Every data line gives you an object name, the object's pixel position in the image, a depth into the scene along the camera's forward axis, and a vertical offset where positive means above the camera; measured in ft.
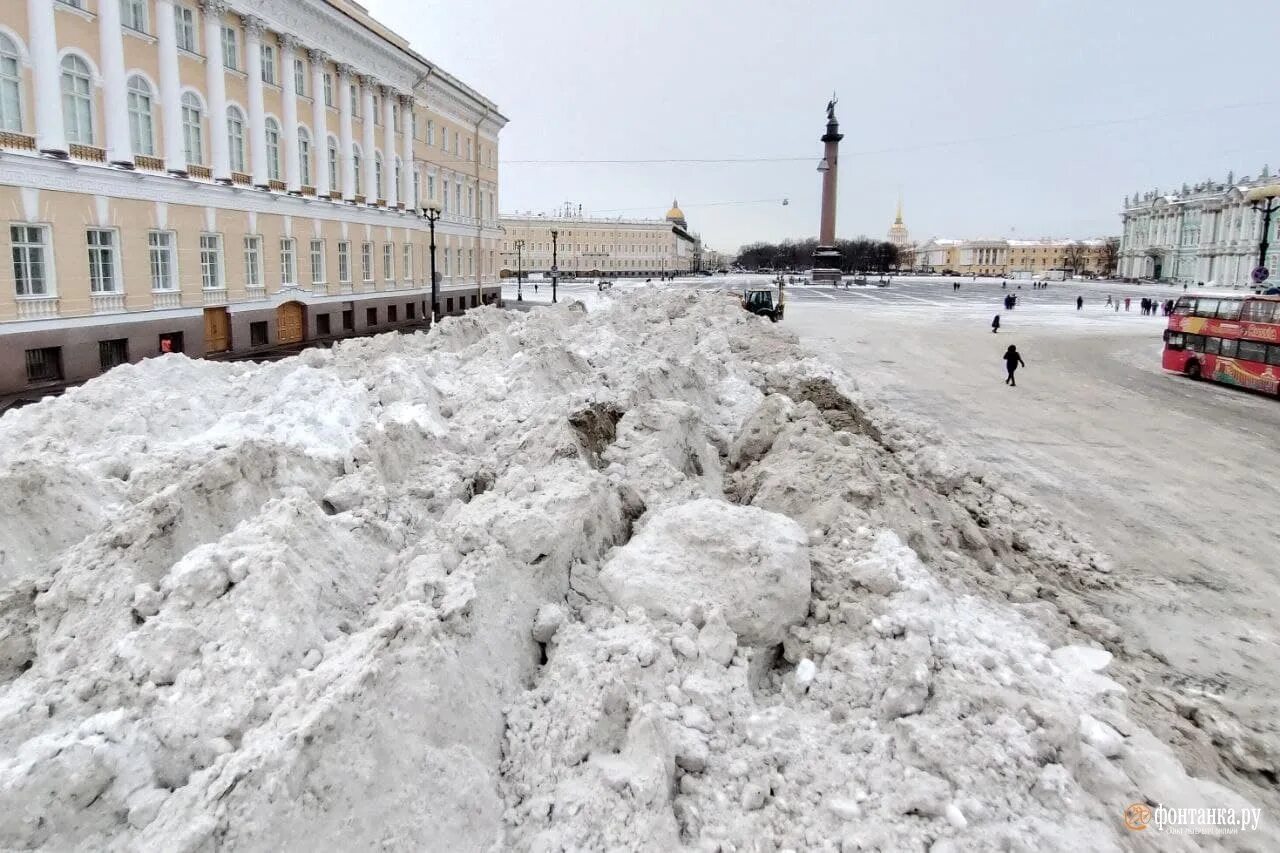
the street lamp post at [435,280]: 109.70 +0.98
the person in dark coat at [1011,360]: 69.77 -5.34
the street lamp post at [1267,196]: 115.03 +16.12
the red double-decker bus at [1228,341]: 70.50 -3.47
